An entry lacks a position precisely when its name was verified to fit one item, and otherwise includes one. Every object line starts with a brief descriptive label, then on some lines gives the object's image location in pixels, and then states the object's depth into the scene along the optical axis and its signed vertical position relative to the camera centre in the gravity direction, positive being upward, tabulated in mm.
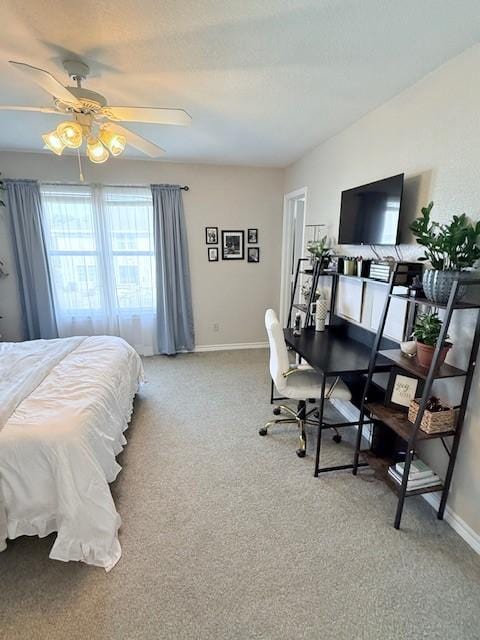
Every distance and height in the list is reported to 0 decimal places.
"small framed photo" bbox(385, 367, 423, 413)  1929 -872
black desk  2104 -816
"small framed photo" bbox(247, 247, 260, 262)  4487 -171
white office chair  2342 -1033
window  3898 -180
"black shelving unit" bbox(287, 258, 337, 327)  3048 -433
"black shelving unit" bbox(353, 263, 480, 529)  1536 -861
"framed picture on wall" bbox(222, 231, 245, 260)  4387 -48
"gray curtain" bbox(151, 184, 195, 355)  4059 -409
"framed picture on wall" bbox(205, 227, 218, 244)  4309 +82
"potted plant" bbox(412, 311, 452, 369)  1668 -485
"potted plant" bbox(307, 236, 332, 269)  3062 -85
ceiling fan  1687 +672
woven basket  1673 -913
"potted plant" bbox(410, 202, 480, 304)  1505 -42
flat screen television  2101 +215
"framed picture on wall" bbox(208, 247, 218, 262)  4367 -170
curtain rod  3785 +663
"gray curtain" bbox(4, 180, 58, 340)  3705 -224
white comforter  1516 -1108
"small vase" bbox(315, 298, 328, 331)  2984 -664
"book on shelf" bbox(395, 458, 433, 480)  1823 -1281
